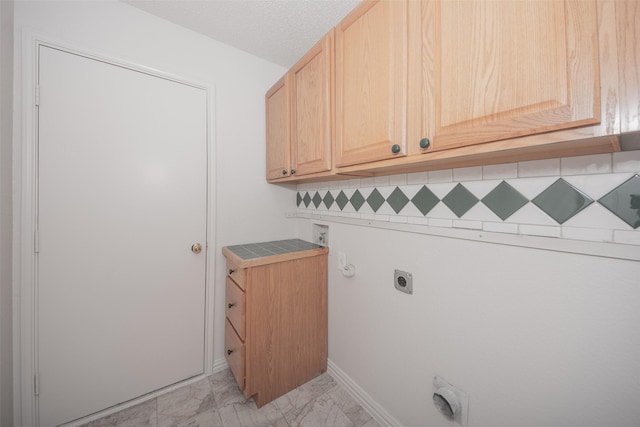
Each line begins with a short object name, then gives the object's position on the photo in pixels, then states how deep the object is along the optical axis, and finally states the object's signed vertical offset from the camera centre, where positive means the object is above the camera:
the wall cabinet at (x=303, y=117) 1.22 +0.61
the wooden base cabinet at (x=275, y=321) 1.34 -0.69
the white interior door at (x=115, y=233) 1.20 -0.12
